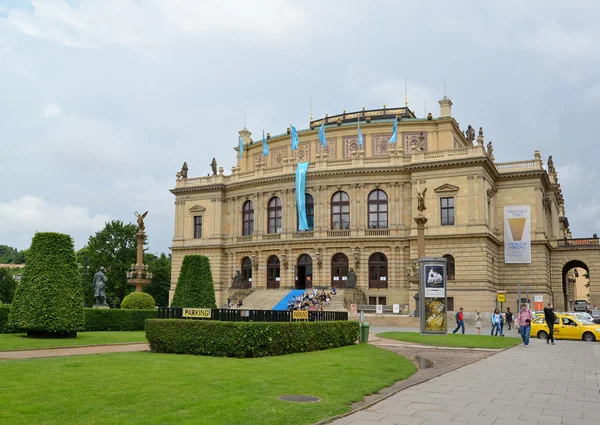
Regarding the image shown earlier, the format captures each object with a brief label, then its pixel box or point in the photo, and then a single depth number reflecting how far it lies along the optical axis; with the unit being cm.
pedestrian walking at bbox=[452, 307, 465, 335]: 3780
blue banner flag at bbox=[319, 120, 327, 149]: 6444
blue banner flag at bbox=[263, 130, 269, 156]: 6919
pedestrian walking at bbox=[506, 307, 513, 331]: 4738
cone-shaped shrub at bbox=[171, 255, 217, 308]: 3303
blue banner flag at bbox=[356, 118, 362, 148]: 6285
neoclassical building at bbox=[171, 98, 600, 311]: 5588
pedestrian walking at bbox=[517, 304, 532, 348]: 2894
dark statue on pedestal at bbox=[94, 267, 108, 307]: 4403
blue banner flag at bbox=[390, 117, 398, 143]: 6147
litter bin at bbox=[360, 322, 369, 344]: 2853
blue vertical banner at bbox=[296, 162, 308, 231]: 6178
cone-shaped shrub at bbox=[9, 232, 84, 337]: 2691
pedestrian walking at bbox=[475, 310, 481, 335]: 3903
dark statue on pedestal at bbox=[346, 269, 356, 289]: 5821
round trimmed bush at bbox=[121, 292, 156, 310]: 3806
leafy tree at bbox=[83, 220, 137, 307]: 8075
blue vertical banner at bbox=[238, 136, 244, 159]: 7409
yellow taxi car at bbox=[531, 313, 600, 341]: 3422
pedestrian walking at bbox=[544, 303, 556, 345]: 3025
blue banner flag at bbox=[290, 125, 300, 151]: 6596
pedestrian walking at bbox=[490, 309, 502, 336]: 3691
